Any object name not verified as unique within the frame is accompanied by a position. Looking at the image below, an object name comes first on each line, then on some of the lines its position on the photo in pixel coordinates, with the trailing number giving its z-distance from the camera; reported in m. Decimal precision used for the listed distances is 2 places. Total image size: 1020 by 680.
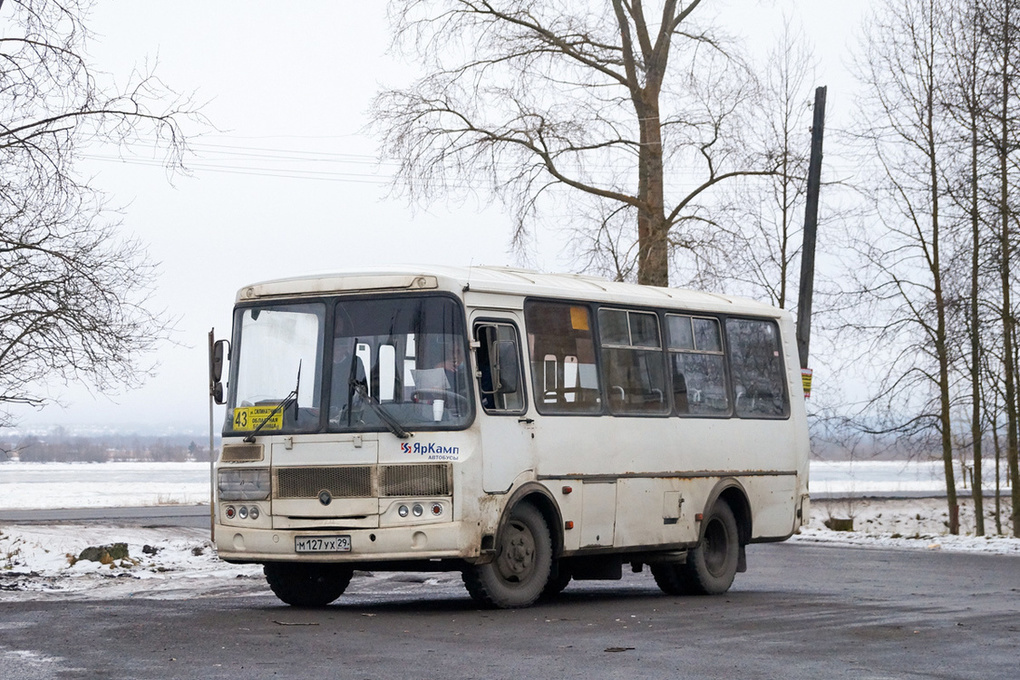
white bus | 12.49
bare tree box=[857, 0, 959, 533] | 32.75
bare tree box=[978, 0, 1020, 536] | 23.83
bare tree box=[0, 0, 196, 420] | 18.11
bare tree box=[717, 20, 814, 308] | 28.06
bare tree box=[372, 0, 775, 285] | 28.08
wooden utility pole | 28.56
